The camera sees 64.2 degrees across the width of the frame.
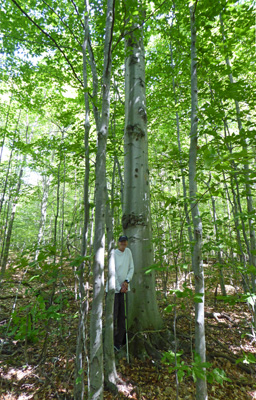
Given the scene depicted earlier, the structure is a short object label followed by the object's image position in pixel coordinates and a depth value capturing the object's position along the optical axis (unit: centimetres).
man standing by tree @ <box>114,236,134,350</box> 297
